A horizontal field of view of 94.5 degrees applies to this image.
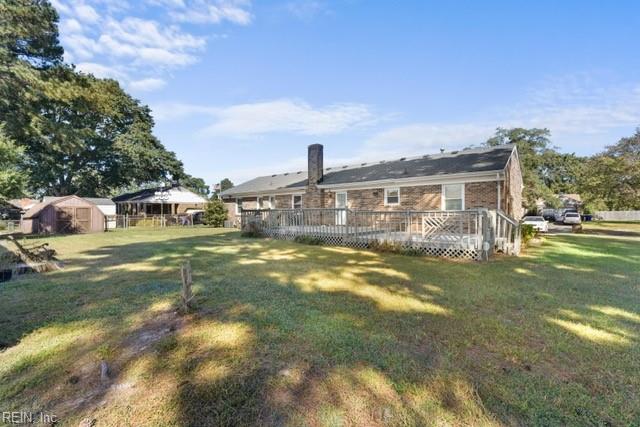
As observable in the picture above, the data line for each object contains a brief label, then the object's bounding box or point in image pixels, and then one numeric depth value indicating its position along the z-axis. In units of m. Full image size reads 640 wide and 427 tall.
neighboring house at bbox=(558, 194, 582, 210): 46.65
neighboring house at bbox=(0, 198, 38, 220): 34.74
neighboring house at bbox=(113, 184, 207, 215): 31.80
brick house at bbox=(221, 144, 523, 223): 12.21
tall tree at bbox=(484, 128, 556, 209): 27.62
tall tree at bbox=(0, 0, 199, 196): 14.32
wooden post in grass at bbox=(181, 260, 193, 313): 4.21
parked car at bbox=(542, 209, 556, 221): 41.67
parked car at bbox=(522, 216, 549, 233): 20.55
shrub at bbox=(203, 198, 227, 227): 23.84
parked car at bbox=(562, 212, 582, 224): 30.38
